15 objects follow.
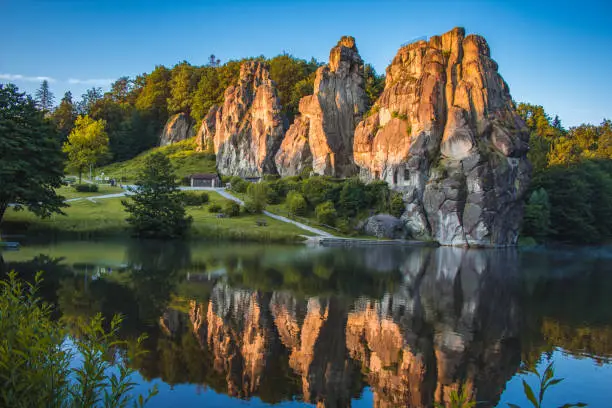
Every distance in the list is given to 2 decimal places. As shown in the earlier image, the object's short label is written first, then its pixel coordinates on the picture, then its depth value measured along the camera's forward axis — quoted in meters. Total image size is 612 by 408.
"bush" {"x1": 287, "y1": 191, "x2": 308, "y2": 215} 67.62
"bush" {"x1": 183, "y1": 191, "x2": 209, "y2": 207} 69.00
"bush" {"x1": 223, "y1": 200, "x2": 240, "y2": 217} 63.91
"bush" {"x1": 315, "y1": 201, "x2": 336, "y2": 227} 64.38
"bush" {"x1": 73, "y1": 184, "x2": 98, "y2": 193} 70.75
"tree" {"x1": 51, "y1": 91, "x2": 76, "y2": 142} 112.94
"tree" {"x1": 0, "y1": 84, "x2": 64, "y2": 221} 37.62
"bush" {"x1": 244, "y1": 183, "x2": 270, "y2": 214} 66.75
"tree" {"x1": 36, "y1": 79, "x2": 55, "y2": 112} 142.25
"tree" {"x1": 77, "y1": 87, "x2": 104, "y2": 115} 121.25
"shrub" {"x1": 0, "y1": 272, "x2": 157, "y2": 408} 6.58
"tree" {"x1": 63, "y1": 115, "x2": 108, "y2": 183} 77.41
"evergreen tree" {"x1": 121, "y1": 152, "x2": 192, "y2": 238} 52.44
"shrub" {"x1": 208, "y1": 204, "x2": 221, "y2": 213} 65.25
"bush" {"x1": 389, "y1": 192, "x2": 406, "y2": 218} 67.88
